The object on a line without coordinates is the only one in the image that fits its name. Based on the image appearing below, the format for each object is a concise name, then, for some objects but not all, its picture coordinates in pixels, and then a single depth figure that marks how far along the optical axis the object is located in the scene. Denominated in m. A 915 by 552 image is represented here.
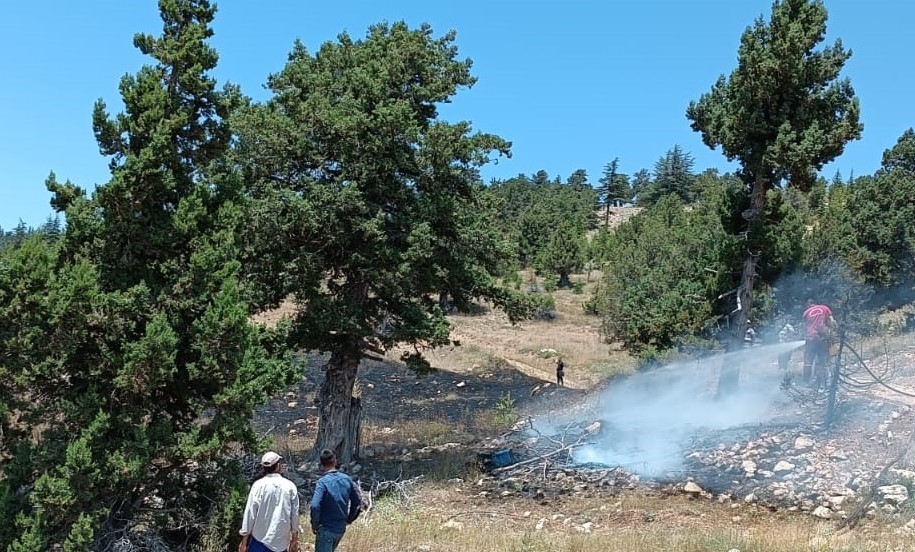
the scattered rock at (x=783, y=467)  11.56
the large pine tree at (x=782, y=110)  15.29
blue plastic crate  13.80
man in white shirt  6.38
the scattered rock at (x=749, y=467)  11.73
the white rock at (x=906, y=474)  10.24
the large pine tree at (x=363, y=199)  13.45
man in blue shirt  6.62
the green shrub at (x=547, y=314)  48.53
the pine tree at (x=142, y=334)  7.85
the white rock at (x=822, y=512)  9.81
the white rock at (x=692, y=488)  11.34
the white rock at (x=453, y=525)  10.07
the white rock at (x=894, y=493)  9.66
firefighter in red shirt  13.41
